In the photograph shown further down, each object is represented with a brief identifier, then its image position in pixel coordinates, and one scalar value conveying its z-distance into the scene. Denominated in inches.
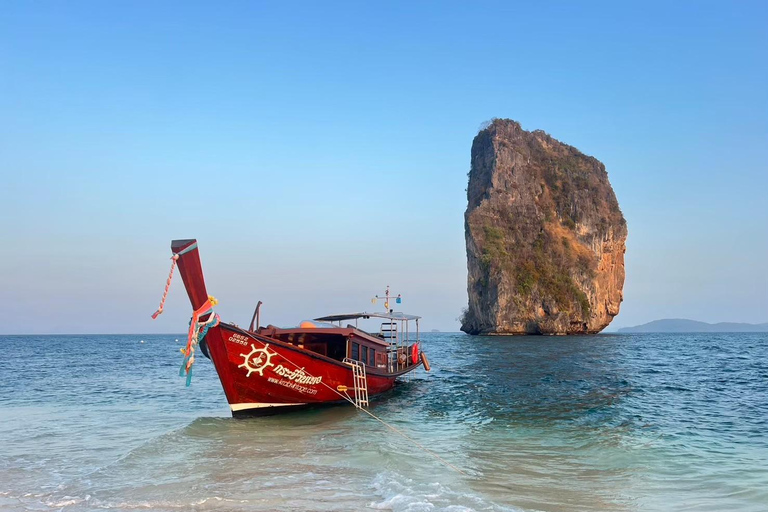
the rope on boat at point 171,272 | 446.6
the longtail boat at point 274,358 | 516.1
